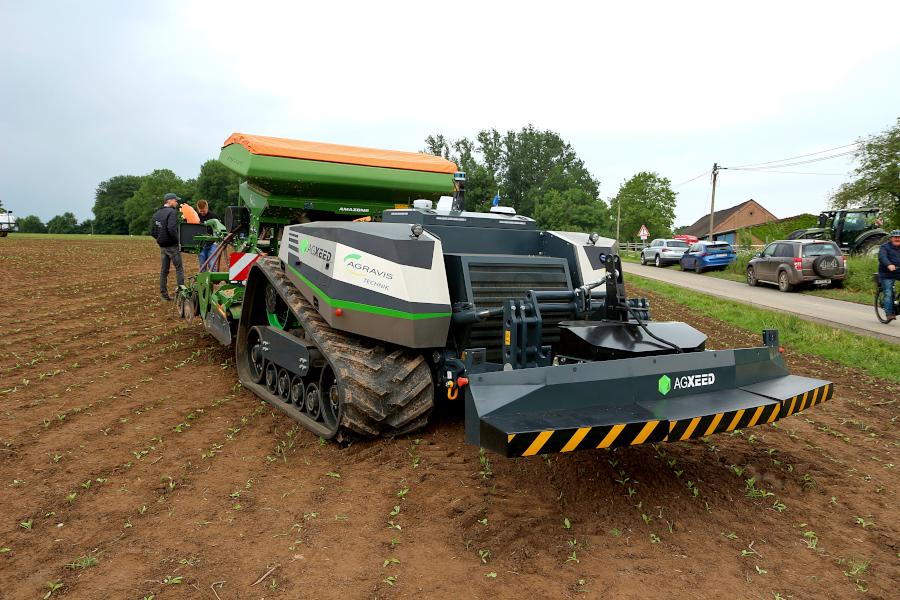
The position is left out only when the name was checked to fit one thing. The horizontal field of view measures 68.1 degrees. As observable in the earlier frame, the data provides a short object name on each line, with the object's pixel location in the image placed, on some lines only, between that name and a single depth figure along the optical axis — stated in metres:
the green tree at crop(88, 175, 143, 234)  109.62
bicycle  12.15
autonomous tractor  3.59
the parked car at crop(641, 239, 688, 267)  31.89
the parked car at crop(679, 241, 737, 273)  26.54
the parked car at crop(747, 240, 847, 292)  18.52
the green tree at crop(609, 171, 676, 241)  63.62
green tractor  24.69
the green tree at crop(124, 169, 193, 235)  97.81
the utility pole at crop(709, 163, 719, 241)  40.19
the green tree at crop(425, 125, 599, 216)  66.62
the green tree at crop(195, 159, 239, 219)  82.06
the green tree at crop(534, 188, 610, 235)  53.62
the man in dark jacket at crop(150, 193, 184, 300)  10.79
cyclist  11.77
